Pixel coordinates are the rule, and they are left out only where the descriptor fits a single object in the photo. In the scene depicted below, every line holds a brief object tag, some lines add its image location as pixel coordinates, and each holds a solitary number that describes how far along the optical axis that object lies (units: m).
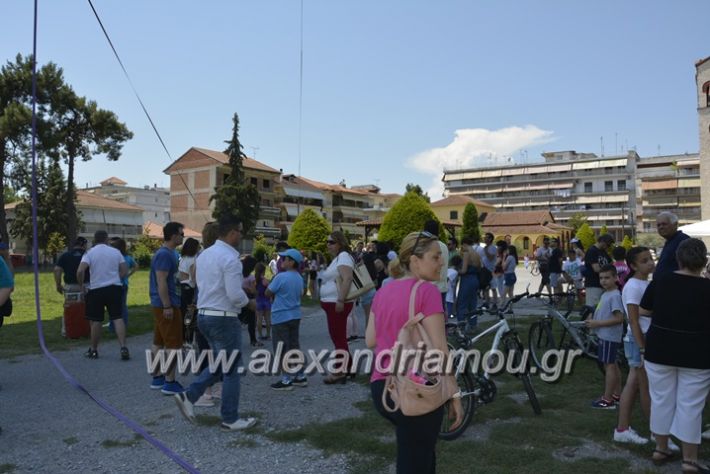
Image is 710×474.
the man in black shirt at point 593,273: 9.38
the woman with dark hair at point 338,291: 6.78
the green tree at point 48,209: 56.75
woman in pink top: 2.91
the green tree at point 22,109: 36.22
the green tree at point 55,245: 51.84
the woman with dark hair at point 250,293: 9.54
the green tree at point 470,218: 58.38
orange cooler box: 10.20
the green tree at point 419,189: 84.49
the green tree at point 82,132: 41.47
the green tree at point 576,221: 93.56
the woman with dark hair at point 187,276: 7.96
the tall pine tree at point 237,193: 56.62
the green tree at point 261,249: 38.44
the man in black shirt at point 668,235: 5.43
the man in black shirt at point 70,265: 9.80
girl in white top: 4.59
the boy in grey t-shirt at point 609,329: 5.59
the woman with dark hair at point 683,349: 3.91
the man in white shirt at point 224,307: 5.17
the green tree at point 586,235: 53.00
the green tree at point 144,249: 45.22
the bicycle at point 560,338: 7.58
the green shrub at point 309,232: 28.58
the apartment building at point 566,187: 110.56
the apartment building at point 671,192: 97.44
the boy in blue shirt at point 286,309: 6.64
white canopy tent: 14.22
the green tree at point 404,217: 31.50
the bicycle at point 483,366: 5.25
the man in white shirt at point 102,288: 8.30
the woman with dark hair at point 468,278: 9.80
